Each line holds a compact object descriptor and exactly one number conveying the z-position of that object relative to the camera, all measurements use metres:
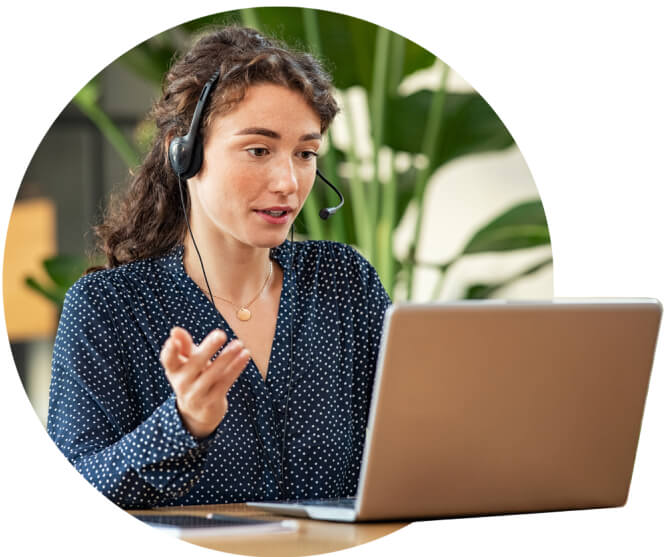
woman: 2.69
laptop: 2.29
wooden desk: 2.29
